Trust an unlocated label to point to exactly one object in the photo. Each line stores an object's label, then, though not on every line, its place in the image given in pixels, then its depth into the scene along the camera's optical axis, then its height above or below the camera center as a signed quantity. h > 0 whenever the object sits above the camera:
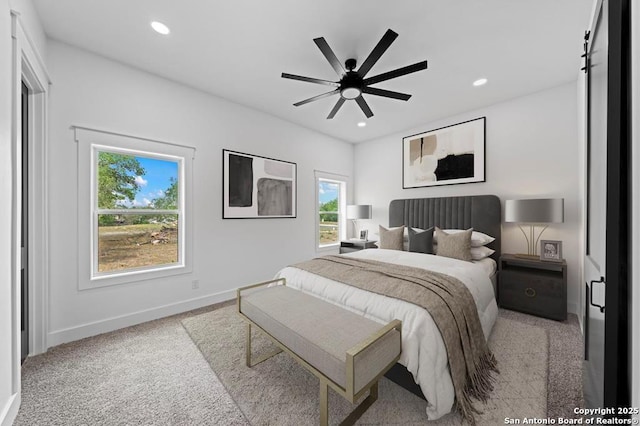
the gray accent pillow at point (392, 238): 3.78 -0.42
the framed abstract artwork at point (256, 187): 3.54 +0.40
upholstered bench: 1.28 -0.78
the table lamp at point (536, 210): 2.76 +0.03
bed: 1.49 -0.69
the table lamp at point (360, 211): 4.78 +0.02
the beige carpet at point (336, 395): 1.52 -1.29
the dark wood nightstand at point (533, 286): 2.76 -0.89
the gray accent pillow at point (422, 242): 3.43 -0.43
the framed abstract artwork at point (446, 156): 3.70 +0.95
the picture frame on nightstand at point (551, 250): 2.89 -0.46
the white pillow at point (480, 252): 3.14 -0.53
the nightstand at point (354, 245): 4.59 -0.64
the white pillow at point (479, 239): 3.18 -0.35
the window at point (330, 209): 4.83 +0.06
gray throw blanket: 1.59 -0.72
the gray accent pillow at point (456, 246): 3.07 -0.43
